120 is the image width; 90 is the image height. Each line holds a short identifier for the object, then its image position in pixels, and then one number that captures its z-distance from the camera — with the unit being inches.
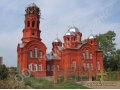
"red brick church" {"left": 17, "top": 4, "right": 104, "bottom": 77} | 1697.8
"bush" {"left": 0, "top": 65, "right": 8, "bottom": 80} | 924.1
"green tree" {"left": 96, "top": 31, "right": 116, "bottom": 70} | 2287.2
